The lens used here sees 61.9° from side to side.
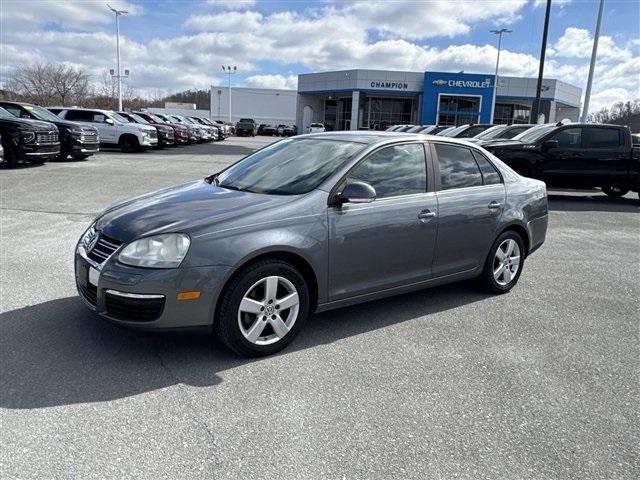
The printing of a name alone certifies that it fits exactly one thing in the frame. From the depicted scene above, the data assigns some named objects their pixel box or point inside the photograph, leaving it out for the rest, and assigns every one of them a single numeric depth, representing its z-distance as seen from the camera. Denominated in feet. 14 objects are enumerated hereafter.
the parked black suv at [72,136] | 55.36
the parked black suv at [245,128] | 192.13
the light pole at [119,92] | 158.40
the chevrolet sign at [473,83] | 181.16
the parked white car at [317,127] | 179.67
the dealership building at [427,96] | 182.70
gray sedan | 11.51
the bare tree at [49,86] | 194.29
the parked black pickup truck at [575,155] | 39.96
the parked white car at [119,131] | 73.51
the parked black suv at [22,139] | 47.24
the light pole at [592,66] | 81.51
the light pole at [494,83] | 177.21
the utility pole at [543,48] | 77.97
